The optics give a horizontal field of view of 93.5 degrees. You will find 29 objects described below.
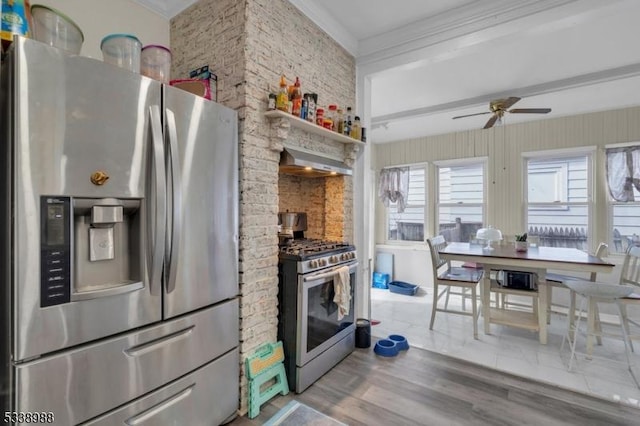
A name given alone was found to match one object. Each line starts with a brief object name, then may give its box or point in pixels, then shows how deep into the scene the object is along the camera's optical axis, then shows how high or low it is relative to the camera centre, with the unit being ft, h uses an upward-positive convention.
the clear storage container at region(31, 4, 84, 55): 4.20 +2.63
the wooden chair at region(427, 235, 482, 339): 10.66 -2.48
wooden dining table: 9.40 -1.69
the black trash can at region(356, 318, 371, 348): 9.41 -3.85
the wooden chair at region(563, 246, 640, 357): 8.18 -2.56
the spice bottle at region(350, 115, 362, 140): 9.36 +2.61
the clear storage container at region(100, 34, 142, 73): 4.85 +2.64
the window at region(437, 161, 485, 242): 16.90 +0.75
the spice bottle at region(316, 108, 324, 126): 8.14 +2.61
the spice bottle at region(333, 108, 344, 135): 9.09 +2.65
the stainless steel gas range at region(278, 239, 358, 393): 7.00 -2.39
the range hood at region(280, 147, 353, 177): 7.37 +1.28
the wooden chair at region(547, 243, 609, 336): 9.70 -2.57
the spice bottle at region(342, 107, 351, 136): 9.14 +2.71
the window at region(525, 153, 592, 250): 14.39 +0.70
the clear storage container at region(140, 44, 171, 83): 5.54 +2.80
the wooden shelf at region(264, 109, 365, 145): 6.73 +2.23
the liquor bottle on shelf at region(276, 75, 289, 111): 6.75 +2.58
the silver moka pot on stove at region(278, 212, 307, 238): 8.68 -0.36
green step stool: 6.28 -3.53
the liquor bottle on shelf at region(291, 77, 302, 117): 7.25 +2.76
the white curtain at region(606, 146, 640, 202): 12.94 +1.79
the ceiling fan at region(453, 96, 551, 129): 10.40 +3.77
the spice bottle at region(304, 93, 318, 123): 7.72 +2.78
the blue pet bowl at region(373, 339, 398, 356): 8.91 -4.05
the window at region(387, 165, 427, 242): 18.58 +0.04
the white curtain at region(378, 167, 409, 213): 18.86 +1.67
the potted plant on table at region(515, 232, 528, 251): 11.62 -1.20
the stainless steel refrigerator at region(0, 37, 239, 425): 3.54 -0.47
